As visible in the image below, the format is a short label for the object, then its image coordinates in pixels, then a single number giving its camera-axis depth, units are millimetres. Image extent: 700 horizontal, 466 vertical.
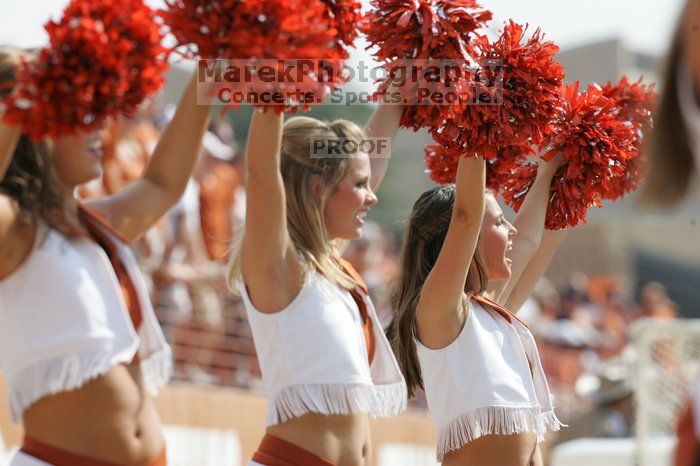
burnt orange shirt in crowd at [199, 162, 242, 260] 14789
